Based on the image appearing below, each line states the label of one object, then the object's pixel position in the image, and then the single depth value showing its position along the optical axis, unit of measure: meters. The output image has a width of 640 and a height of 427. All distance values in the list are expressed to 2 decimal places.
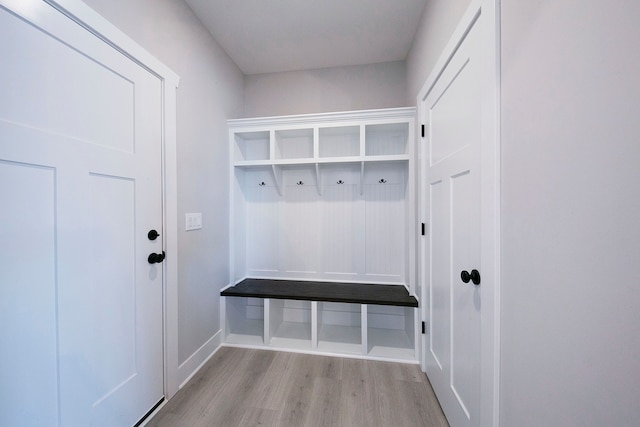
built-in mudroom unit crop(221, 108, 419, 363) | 2.02
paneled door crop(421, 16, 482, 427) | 1.00
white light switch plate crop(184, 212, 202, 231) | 1.66
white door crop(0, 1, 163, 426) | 0.83
